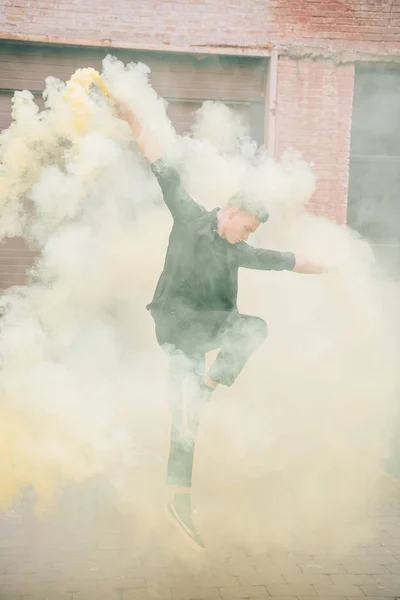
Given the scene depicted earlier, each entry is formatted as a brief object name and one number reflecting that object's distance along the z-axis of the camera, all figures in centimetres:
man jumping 367
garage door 671
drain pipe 697
